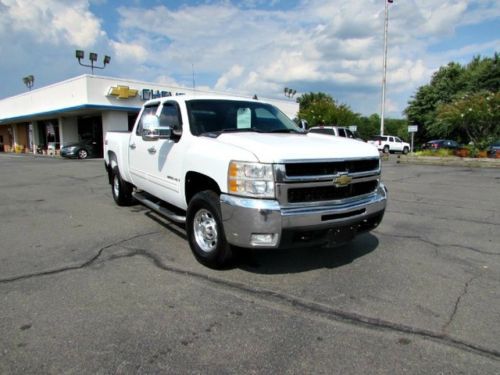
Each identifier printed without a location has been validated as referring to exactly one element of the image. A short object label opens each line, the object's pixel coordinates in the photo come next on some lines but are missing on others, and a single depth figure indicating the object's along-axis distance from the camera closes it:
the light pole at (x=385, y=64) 31.59
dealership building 27.62
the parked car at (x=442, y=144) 32.84
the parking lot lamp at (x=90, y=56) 31.68
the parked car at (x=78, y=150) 27.16
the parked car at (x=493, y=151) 22.25
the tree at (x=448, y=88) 40.41
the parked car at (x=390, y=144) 38.34
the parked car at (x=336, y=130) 21.77
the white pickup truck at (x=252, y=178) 3.82
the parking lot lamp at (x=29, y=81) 50.96
